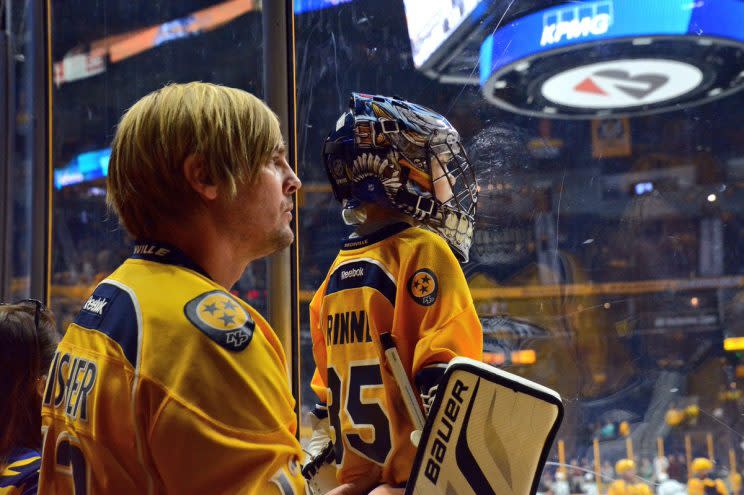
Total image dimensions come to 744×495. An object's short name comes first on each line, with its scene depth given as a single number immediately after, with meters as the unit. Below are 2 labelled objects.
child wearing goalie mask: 1.43
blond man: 0.78
